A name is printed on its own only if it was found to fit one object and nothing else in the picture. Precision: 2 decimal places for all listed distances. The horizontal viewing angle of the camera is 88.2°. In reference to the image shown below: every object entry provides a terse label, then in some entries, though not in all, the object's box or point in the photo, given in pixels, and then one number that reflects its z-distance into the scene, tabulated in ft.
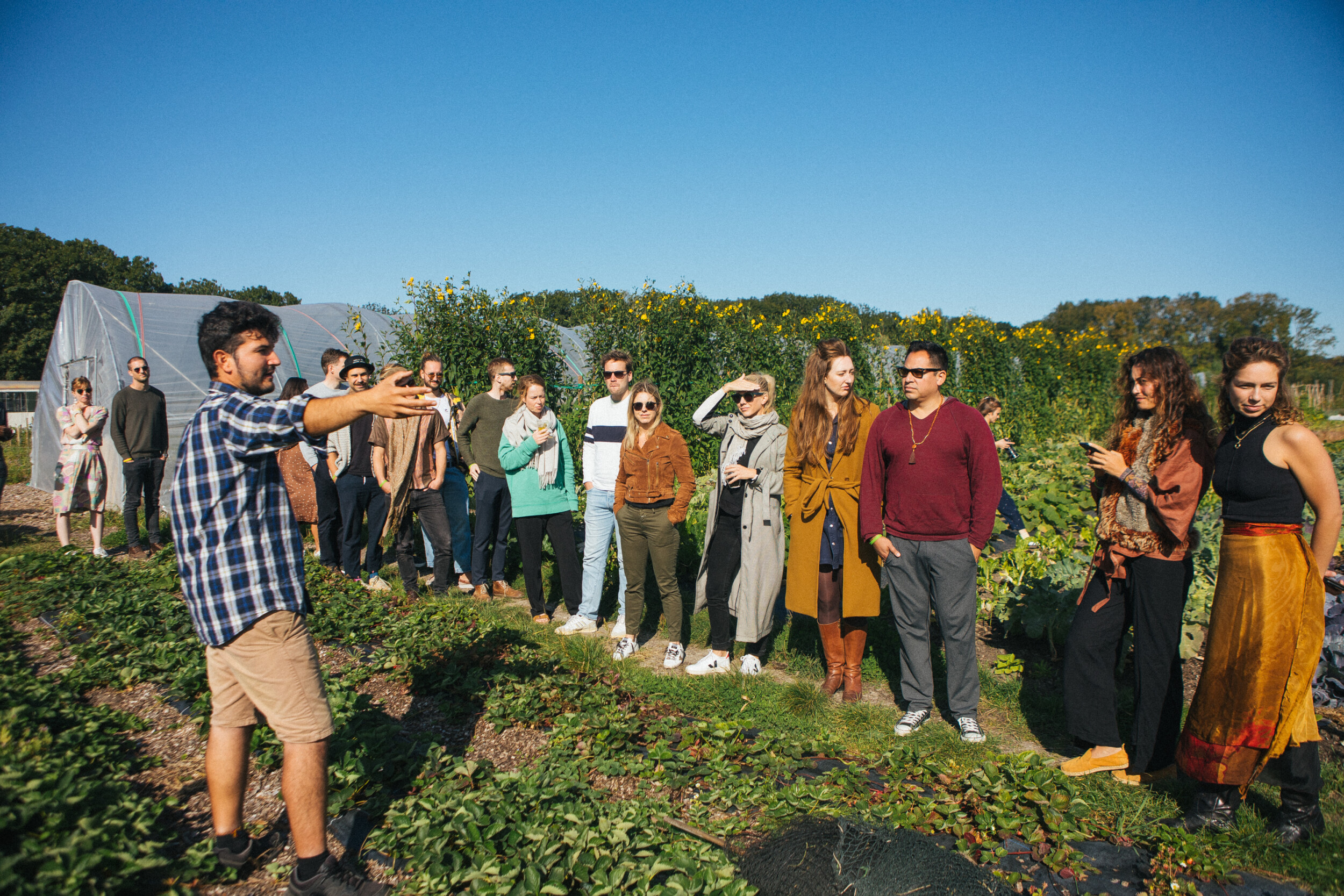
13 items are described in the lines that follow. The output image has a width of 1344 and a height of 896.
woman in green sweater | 18.57
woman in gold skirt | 9.07
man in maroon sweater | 12.20
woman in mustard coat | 13.70
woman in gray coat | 14.69
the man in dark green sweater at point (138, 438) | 24.57
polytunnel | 35.94
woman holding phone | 10.59
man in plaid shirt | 7.67
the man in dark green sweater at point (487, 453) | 20.39
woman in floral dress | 24.56
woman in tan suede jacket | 16.03
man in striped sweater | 17.40
